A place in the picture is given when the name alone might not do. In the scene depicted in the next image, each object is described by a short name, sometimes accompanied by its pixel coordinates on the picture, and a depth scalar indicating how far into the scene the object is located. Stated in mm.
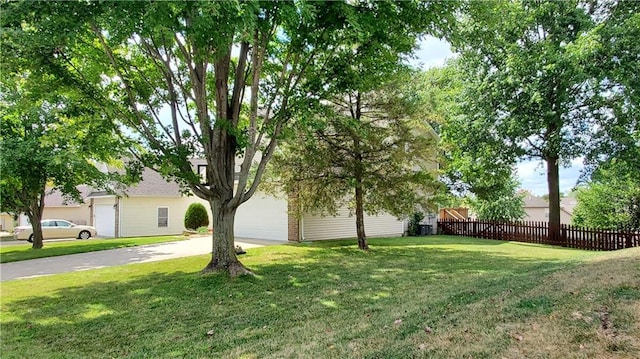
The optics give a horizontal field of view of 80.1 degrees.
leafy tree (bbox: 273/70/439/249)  12062
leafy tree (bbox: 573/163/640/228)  17156
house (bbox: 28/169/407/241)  17422
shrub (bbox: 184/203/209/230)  23719
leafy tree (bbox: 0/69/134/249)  7828
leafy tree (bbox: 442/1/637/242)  14312
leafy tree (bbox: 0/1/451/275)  5209
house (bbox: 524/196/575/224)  45000
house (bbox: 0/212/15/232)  35294
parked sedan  22797
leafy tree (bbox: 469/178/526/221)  28859
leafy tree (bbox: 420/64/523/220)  17406
